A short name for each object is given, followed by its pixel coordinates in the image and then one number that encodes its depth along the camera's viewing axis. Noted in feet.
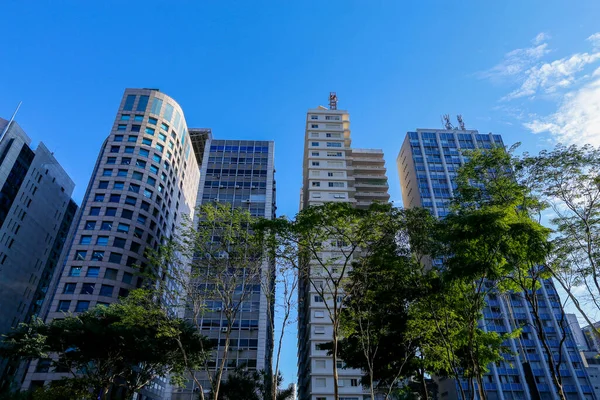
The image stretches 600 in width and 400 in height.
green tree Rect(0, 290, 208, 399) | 94.89
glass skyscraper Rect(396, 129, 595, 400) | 178.70
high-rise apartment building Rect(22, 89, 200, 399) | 154.71
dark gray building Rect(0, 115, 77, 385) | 183.11
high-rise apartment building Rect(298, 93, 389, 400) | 146.82
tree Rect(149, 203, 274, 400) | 65.72
